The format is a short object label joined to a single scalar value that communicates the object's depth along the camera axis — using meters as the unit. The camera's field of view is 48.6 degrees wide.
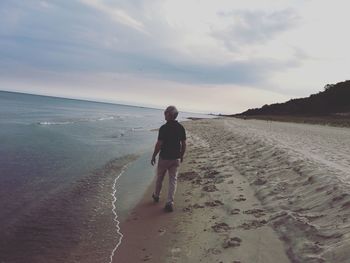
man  9.05
